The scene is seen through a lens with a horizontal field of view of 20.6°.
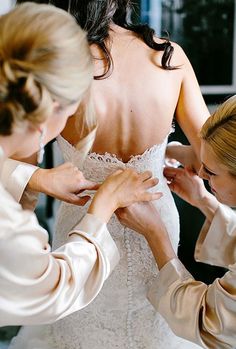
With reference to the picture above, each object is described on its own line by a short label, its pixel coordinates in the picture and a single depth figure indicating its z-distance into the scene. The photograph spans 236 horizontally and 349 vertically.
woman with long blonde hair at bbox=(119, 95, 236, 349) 1.43
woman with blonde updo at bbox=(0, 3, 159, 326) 1.14
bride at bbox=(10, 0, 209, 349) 1.58
